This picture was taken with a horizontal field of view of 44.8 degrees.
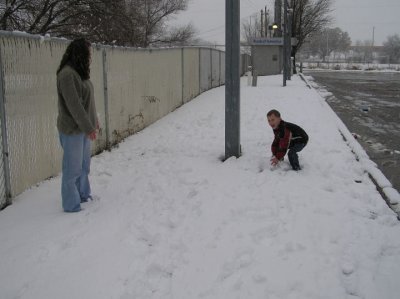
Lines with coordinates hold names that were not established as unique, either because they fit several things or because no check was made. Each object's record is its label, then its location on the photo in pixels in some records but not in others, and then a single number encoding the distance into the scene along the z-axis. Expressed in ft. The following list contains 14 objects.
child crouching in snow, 22.06
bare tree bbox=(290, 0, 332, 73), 159.02
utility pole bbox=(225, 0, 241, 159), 24.63
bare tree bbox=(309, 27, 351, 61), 428.35
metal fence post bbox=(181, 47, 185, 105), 51.44
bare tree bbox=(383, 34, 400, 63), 363.15
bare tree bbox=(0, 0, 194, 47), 52.08
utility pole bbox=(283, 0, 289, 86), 87.08
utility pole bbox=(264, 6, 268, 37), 220.43
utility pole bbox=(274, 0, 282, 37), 127.75
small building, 136.15
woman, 15.99
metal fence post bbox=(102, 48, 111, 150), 27.53
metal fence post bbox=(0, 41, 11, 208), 16.96
